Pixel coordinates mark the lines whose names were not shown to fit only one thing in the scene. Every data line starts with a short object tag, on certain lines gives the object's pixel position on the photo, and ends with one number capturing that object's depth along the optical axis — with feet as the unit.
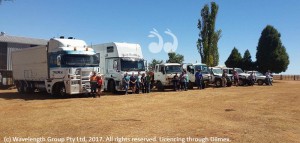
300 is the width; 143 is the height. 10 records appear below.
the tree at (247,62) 161.97
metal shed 132.26
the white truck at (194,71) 87.24
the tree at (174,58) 261.77
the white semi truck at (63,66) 58.59
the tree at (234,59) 169.64
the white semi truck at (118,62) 67.72
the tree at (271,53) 147.95
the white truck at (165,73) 79.51
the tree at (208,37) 150.30
